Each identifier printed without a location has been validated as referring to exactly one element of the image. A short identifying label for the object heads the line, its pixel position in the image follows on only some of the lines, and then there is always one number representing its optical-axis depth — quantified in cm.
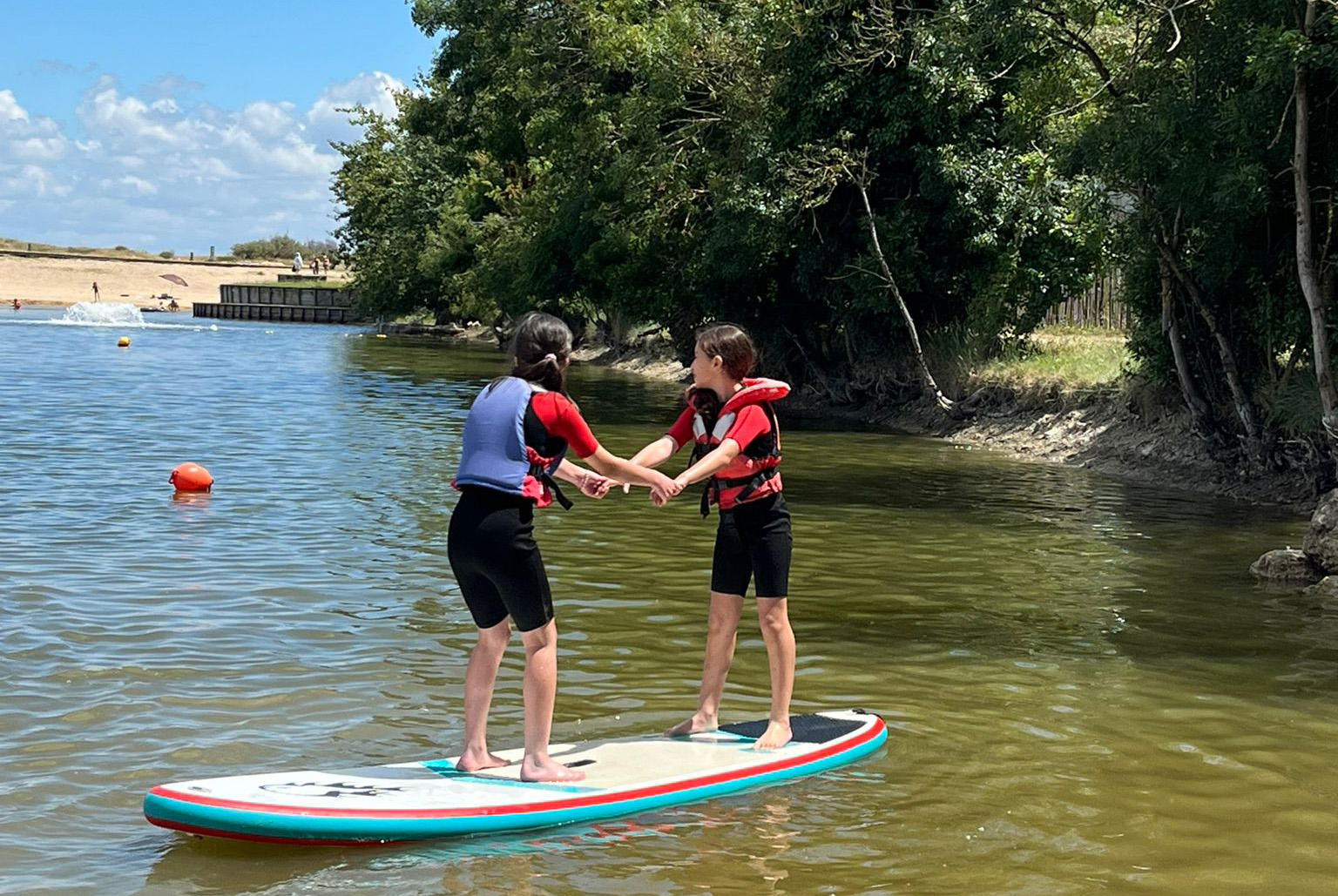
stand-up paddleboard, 614
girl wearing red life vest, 755
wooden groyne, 10338
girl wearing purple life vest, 670
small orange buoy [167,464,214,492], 1706
